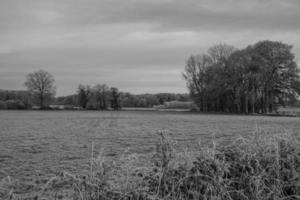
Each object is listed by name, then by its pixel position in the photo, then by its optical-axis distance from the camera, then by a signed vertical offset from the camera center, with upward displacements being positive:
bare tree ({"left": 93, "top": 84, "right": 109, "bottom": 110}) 100.06 +3.21
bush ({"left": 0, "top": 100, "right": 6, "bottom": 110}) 94.06 -0.21
